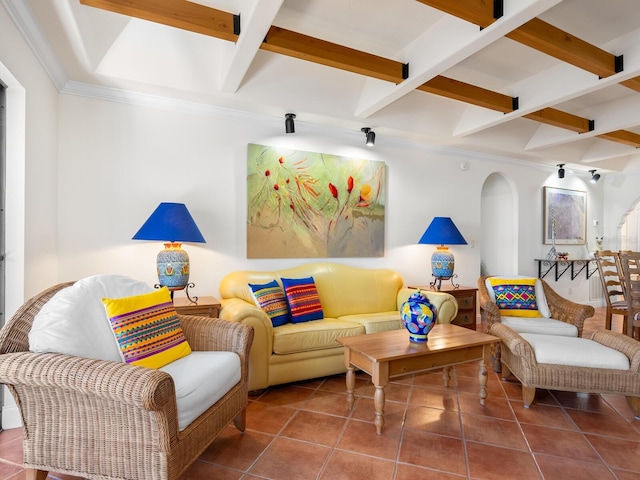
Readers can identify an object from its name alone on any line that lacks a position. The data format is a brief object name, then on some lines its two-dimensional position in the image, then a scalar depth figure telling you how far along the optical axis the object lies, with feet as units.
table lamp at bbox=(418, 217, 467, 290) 12.93
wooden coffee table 7.00
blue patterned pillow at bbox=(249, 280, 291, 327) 9.74
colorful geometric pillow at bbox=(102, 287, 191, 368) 5.73
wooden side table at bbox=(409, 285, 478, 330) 12.99
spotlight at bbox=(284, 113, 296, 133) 11.27
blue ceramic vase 7.80
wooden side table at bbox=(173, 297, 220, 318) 8.77
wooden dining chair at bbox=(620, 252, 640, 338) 11.34
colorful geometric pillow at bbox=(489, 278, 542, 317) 11.21
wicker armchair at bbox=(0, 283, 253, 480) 4.54
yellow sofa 8.79
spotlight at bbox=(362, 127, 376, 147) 12.58
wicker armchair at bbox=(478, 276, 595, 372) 10.30
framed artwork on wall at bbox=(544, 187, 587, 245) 18.49
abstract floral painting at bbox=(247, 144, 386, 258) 11.58
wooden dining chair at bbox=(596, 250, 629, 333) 12.82
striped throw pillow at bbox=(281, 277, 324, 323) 10.23
